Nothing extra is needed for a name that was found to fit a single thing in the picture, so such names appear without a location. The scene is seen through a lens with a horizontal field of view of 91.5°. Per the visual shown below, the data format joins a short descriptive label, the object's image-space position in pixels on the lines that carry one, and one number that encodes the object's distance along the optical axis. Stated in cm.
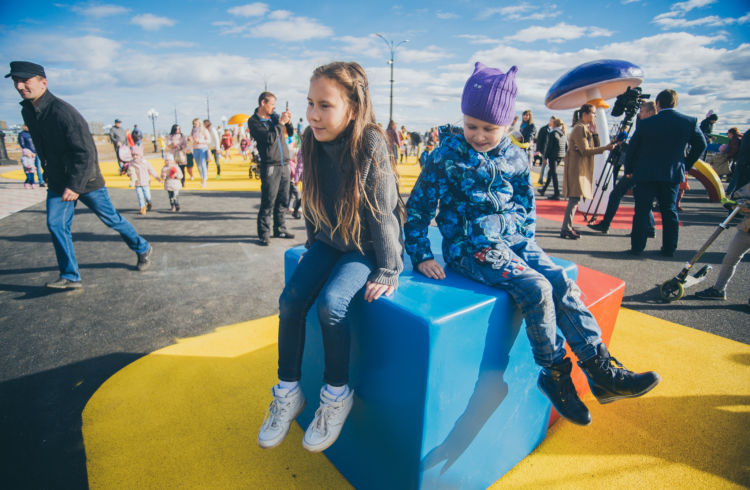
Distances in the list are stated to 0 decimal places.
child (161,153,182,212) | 760
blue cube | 142
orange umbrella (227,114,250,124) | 1758
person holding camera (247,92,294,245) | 527
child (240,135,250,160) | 2127
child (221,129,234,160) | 1853
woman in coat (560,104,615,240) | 627
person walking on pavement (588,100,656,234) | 609
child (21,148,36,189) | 1061
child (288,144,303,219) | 729
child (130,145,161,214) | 739
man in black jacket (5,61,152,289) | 348
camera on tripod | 606
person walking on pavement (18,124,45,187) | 1079
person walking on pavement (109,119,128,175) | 1312
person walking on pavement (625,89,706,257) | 495
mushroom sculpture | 713
